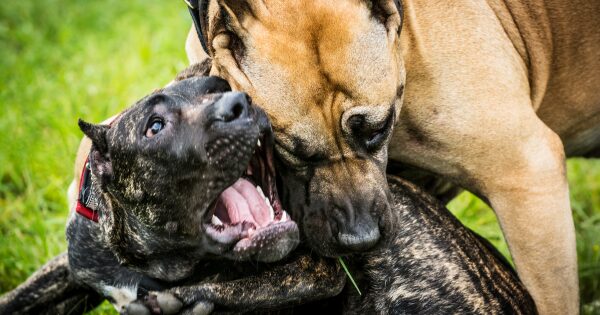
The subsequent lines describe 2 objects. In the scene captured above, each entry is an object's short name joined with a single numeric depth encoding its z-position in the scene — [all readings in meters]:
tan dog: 3.85
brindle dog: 3.96
